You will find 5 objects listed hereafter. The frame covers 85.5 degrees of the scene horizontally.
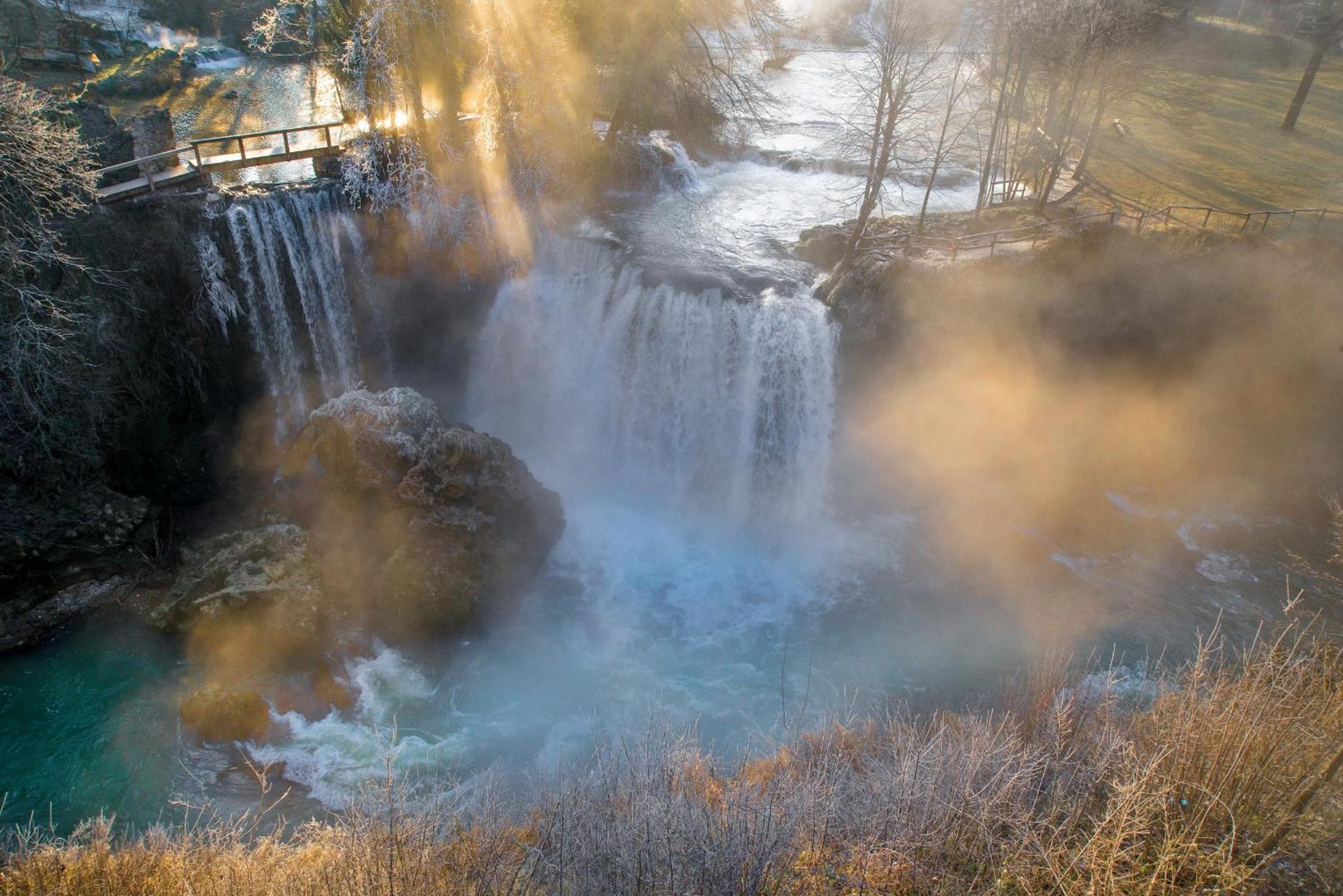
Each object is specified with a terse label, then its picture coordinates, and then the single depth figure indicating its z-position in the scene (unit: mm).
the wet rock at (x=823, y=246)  18688
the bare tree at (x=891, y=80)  16156
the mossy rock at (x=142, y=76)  23516
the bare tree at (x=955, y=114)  17812
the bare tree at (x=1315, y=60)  24094
